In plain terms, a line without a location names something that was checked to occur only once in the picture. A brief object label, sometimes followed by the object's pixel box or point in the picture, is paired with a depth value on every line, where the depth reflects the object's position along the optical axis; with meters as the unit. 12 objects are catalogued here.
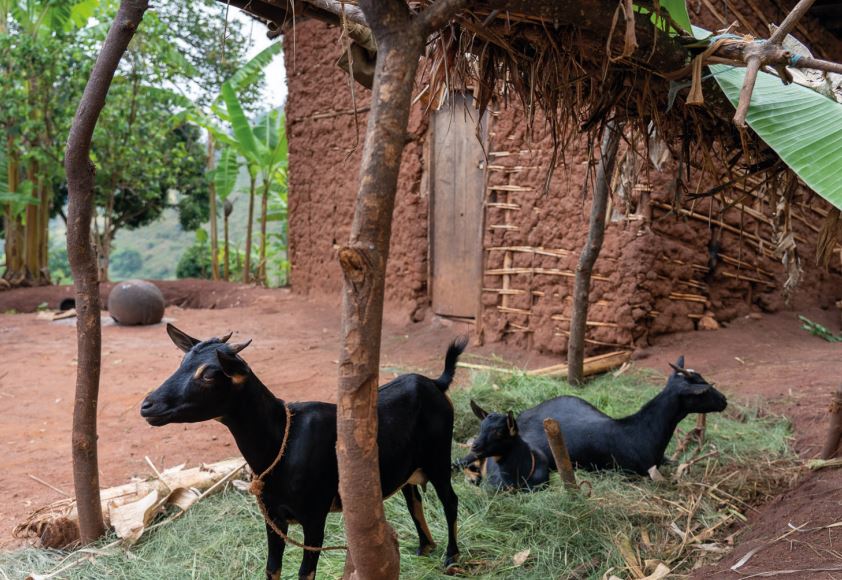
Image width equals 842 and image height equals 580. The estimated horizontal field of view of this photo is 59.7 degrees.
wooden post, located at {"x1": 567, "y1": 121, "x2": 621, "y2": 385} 6.39
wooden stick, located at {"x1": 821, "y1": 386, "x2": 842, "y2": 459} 4.67
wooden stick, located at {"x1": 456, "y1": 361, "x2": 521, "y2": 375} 7.88
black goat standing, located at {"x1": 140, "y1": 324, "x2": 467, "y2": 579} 3.16
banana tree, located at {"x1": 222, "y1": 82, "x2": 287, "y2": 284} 14.62
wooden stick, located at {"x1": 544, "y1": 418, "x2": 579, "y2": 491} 4.38
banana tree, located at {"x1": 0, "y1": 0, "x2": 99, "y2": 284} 14.13
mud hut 8.16
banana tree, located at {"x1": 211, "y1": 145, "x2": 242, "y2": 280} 16.23
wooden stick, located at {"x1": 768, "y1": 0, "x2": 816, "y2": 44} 2.93
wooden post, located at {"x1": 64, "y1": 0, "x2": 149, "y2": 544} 3.70
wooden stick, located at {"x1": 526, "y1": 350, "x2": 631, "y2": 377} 7.75
